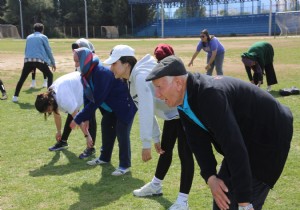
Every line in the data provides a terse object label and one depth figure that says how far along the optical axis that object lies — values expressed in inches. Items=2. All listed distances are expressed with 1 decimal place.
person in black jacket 95.6
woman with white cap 160.6
